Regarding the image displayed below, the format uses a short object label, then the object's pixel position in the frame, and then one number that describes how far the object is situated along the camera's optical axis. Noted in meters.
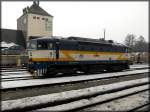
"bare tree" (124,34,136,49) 108.96
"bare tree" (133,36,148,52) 98.70
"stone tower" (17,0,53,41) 59.03
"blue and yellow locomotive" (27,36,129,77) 14.90
